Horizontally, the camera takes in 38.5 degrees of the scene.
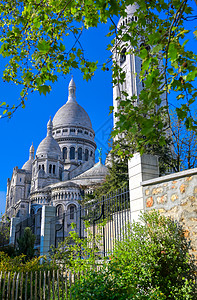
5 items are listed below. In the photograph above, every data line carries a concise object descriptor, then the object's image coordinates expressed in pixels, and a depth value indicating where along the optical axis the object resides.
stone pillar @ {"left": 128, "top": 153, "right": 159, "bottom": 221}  6.54
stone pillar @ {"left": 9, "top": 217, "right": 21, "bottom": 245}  18.21
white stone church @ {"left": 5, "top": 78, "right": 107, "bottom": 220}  40.42
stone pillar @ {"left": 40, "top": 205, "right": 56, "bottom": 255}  11.44
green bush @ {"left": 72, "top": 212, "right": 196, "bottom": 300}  4.06
